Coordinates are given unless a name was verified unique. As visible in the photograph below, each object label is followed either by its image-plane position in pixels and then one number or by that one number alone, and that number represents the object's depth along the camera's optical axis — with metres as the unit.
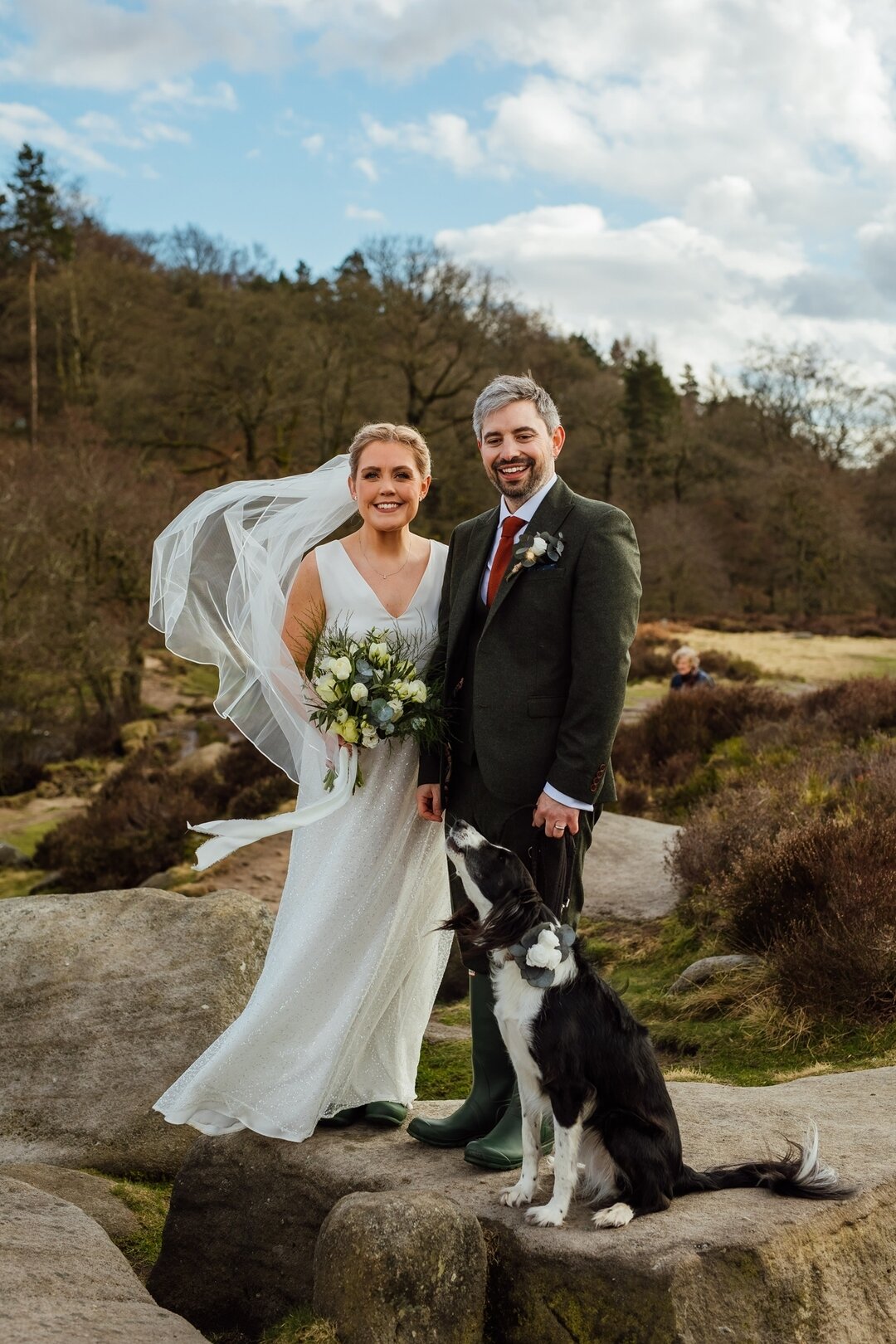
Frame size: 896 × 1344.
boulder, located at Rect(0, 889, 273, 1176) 5.40
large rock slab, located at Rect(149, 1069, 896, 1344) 3.09
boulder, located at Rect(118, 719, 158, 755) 20.59
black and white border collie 3.34
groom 3.65
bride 4.21
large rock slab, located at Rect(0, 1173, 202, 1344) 2.99
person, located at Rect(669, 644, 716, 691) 15.61
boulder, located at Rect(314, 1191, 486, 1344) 3.13
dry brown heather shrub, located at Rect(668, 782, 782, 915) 8.15
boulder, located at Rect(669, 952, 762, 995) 7.01
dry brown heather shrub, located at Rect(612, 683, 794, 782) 13.59
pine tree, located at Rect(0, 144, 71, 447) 36.72
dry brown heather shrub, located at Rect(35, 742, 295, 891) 13.25
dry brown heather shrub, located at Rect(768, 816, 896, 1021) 6.12
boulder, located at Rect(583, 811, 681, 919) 8.98
